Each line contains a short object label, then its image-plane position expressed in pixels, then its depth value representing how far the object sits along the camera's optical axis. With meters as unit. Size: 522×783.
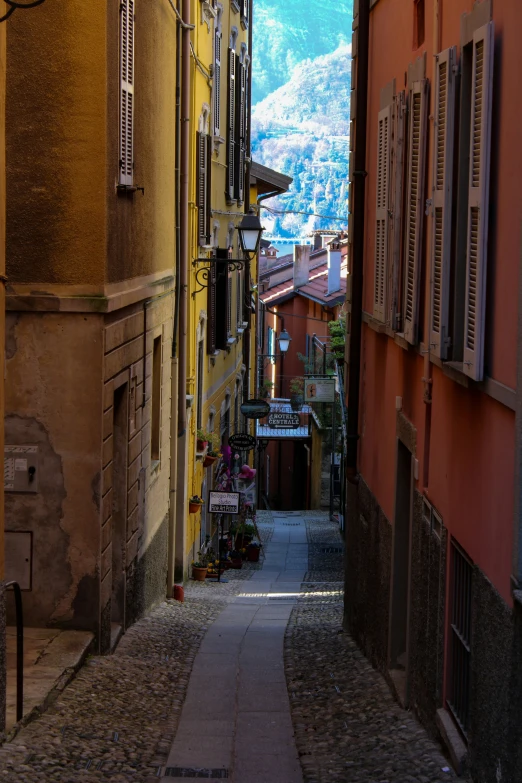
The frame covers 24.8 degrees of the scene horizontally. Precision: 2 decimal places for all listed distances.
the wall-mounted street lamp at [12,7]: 5.87
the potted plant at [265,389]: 41.44
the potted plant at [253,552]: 25.08
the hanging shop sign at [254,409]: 25.34
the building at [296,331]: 44.88
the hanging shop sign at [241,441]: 23.58
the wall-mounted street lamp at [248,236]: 18.78
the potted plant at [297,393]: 40.24
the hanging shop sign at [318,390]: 30.36
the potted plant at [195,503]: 18.98
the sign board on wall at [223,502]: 19.78
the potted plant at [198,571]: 19.73
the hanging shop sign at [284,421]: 30.55
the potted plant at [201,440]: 20.12
